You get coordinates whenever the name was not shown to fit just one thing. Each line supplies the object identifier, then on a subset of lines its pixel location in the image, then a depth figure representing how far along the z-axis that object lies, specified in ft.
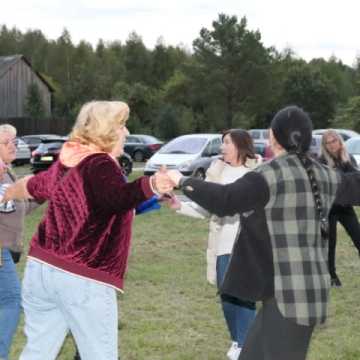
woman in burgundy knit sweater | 12.04
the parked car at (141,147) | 118.52
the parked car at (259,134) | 130.23
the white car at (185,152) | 74.33
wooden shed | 211.82
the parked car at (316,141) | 82.07
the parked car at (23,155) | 107.96
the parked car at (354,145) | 71.48
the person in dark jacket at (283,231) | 12.26
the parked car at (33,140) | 119.24
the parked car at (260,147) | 93.68
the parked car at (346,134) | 110.42
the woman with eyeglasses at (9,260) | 17.90
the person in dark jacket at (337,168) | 27.99
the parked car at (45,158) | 91.83
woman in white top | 18.99
